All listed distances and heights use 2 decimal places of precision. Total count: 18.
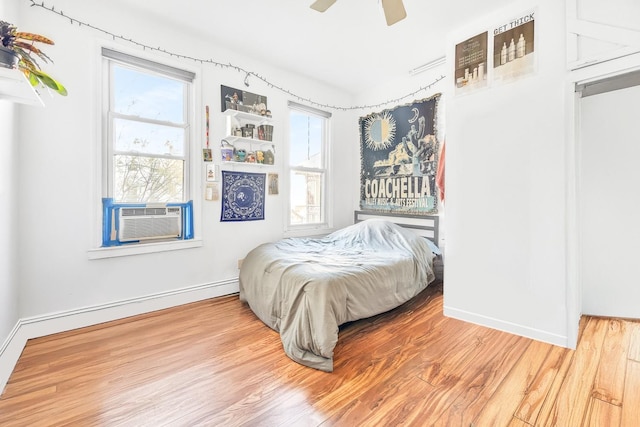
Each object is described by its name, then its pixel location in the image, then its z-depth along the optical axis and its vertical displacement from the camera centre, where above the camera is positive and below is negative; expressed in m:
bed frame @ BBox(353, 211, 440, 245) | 3.54 -0.12
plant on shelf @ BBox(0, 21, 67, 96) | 1.26 +0.72
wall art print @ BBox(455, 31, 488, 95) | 2.41 +1.27
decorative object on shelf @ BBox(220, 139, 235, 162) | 3.14 +0.68
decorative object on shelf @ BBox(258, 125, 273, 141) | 3.40 +0.95
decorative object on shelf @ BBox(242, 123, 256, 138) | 3.27 +0.94
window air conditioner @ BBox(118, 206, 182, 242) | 2.58 -0.09
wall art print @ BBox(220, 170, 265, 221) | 3.20 +0.20
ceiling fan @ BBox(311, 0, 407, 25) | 1.85 +1.33
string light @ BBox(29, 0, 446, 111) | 2.31 +1.55
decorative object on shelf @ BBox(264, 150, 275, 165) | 3.48 +0.67
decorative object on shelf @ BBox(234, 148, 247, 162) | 3.24 +0.65
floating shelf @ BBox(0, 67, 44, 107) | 1.22 +0.56
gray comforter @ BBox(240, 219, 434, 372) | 1.93 -0.55
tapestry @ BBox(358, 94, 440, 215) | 3.57 +0.72
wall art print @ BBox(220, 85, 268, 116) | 3.15 +1.27
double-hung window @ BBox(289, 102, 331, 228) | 3.92 +0.67
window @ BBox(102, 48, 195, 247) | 2.54 +0.59
